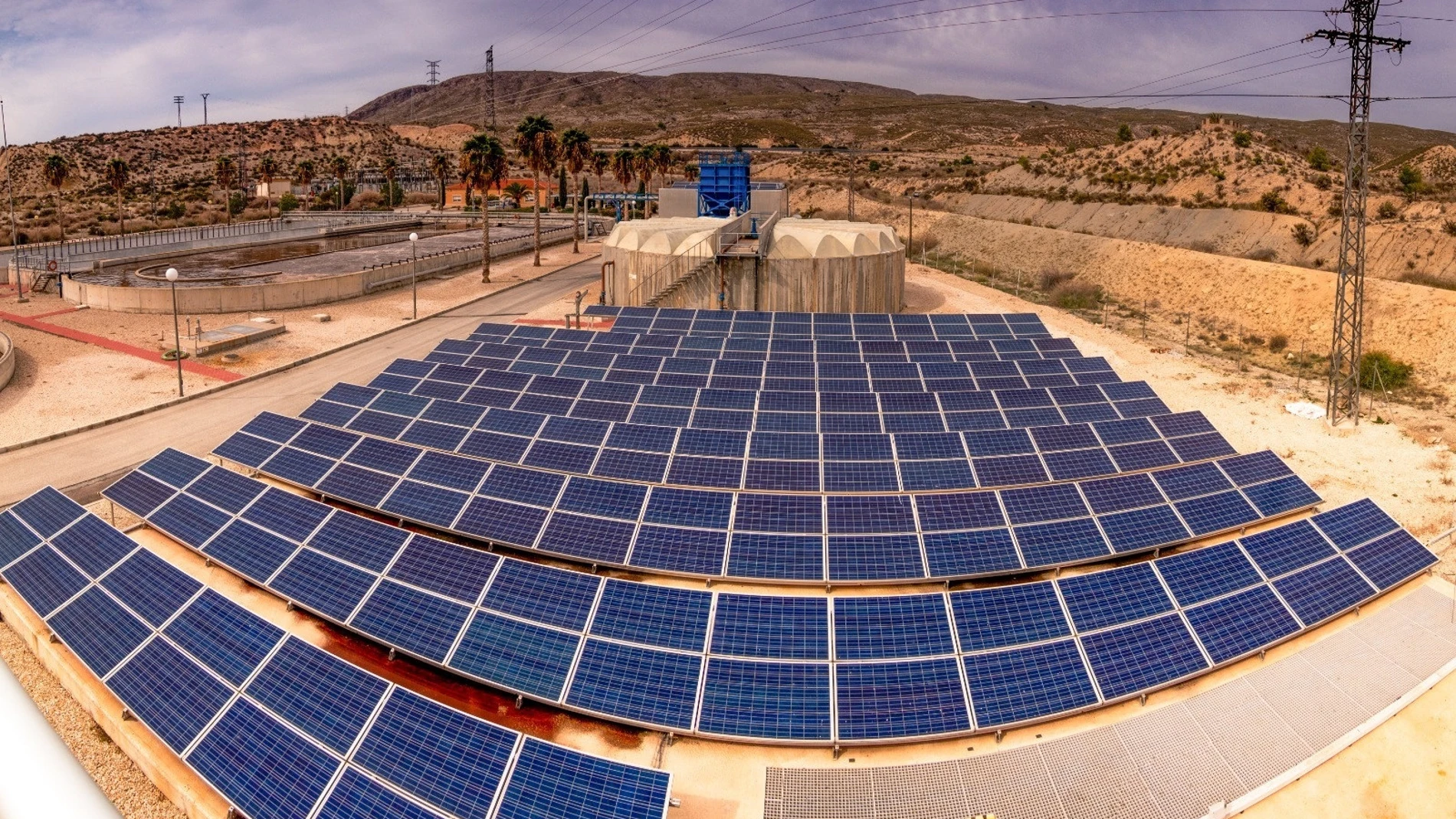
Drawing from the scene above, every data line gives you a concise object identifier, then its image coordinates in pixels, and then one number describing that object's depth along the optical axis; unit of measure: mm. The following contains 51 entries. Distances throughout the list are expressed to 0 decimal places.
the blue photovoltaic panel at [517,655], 14055
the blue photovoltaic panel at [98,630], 14398
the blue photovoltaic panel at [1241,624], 15383
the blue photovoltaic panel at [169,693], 12773
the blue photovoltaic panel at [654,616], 14414
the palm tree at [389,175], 115862
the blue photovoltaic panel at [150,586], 15109
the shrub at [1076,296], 56625
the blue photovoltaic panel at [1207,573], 16141
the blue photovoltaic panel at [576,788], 11125
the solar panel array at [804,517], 17641
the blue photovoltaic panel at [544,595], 14984
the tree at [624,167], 84688
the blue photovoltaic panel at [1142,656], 14375
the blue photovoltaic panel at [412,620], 14977
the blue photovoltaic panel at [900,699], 13391
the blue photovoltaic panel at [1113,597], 15148
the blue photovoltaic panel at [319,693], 12305
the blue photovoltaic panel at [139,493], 20062
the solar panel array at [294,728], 11297
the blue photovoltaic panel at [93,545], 16641
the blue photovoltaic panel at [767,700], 13344
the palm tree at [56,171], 74938
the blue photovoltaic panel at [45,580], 16031
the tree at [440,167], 113750
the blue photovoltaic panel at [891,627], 14180
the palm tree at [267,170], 96562
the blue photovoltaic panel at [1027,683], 13680
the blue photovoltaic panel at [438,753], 11297
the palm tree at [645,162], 89062
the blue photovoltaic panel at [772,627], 14172
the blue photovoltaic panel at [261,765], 11438
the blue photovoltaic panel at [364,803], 11078
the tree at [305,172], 100188
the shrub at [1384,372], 37500
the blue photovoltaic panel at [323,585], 16125
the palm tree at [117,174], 78875
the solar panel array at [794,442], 21047
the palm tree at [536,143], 64875
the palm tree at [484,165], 58938
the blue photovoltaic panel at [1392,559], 17688
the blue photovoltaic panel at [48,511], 18172
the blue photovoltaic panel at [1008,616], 14508
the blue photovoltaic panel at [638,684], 13508
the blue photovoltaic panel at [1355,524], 18281
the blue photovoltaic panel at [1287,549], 17250
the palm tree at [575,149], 74312
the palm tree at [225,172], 92562
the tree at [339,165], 103062
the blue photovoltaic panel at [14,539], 17645
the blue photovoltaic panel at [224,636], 13617
